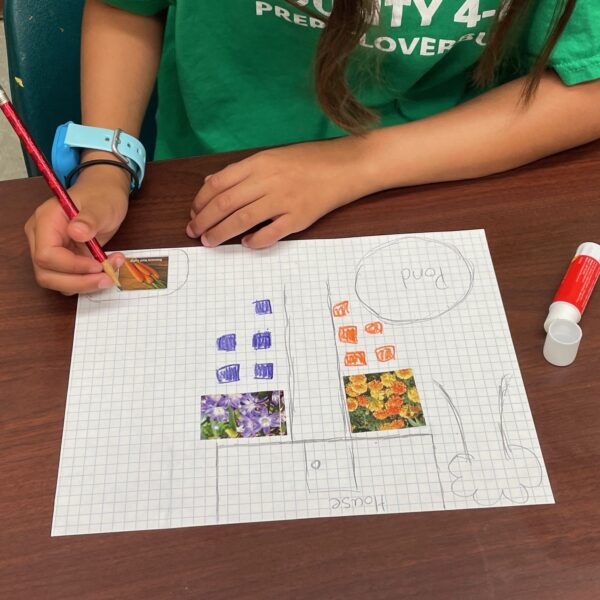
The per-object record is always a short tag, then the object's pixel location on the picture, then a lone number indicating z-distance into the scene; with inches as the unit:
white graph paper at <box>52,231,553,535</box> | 18.4
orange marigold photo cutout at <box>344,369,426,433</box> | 19.8
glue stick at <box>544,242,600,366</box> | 20.4
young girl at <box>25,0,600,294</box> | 24.2
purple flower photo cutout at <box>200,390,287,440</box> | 19.7
